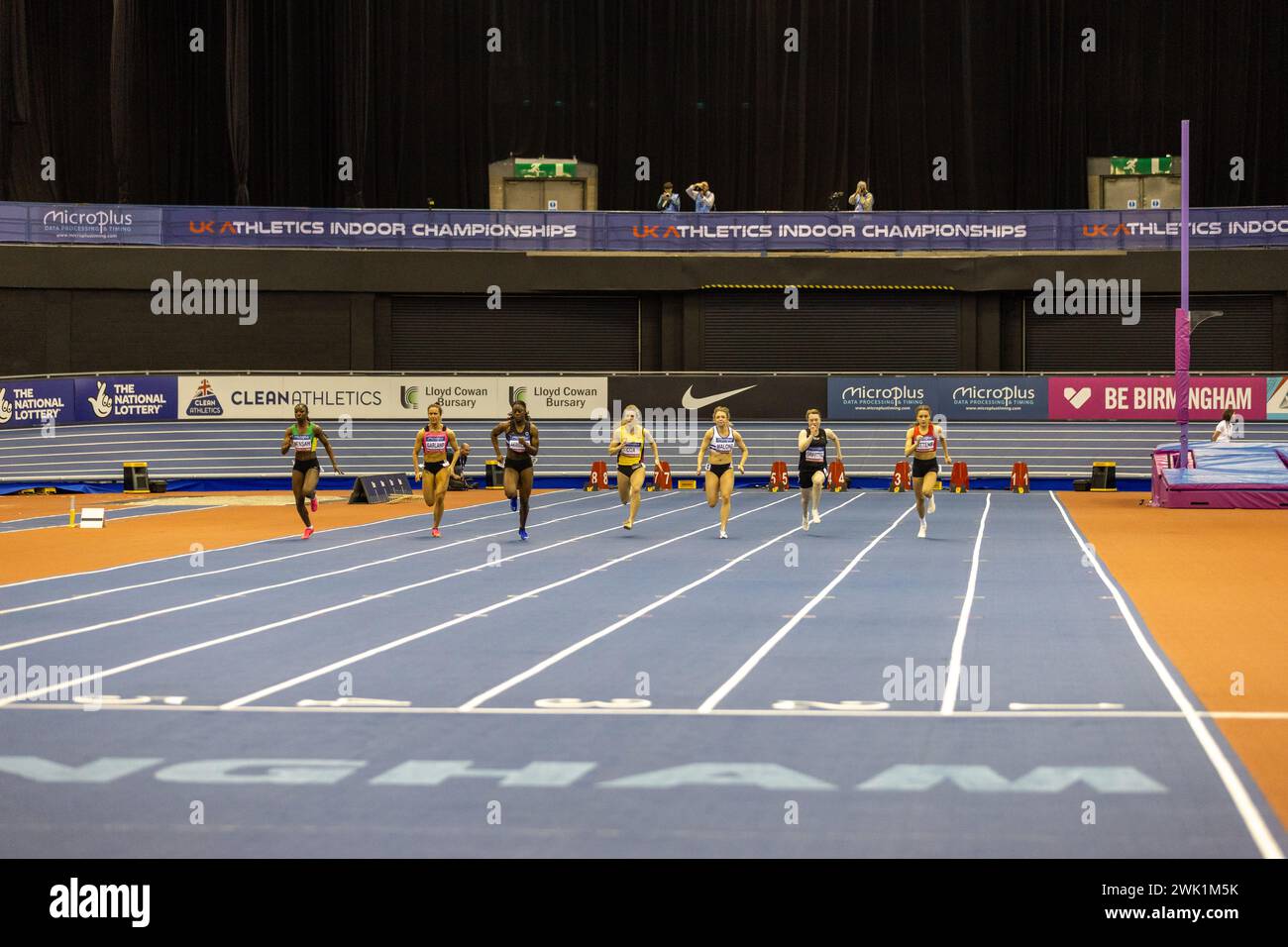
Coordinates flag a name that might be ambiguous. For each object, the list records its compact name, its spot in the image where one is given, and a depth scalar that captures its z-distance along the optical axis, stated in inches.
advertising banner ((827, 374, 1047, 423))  1481.3
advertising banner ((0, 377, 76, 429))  1413.6
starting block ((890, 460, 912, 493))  1439.5
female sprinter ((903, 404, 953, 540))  845.2
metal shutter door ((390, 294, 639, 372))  1630.2
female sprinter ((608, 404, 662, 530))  856.3
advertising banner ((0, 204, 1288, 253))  1536.7
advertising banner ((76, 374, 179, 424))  1435.8
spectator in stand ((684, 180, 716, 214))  1617.9
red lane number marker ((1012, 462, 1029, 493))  1429.6
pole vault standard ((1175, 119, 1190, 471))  1121.4
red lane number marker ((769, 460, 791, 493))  1444.4
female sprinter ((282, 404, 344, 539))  837.2
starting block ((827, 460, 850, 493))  1438.2
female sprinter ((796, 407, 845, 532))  887.7
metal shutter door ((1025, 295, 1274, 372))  1587.1
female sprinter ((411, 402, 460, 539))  823.1
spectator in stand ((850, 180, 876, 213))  1606.8
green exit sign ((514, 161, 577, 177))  1625.2
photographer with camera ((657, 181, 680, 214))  1619.1
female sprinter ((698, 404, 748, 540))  858.1
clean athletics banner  1457.9
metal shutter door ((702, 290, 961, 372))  1617.9
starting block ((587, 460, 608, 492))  1448.1
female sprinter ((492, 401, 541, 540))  810.8
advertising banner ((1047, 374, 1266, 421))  1460.4
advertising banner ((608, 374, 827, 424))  1492.4
